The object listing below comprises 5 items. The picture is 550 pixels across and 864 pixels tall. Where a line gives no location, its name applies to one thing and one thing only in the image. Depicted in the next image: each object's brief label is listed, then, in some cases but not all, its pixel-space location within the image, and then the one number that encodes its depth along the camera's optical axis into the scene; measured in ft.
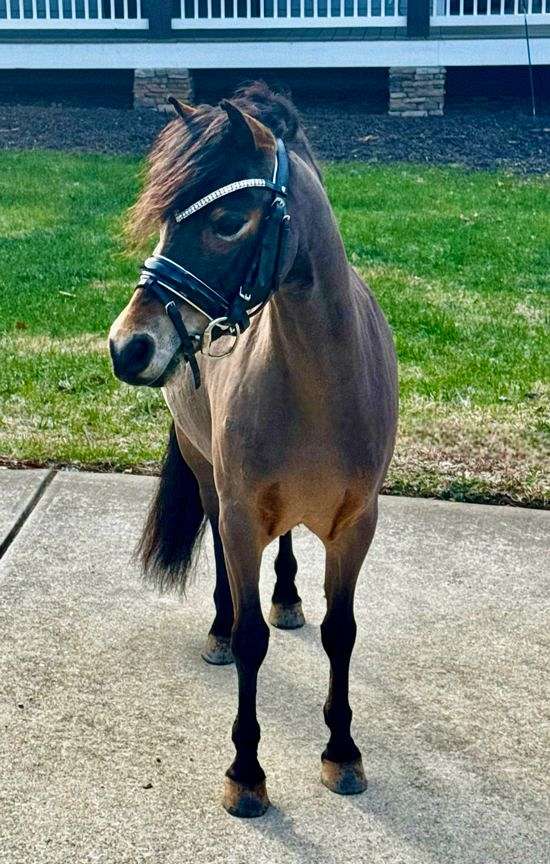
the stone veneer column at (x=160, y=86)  44.09
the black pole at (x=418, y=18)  44.07
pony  8.80
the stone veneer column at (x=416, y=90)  43.55
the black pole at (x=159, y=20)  45.33
